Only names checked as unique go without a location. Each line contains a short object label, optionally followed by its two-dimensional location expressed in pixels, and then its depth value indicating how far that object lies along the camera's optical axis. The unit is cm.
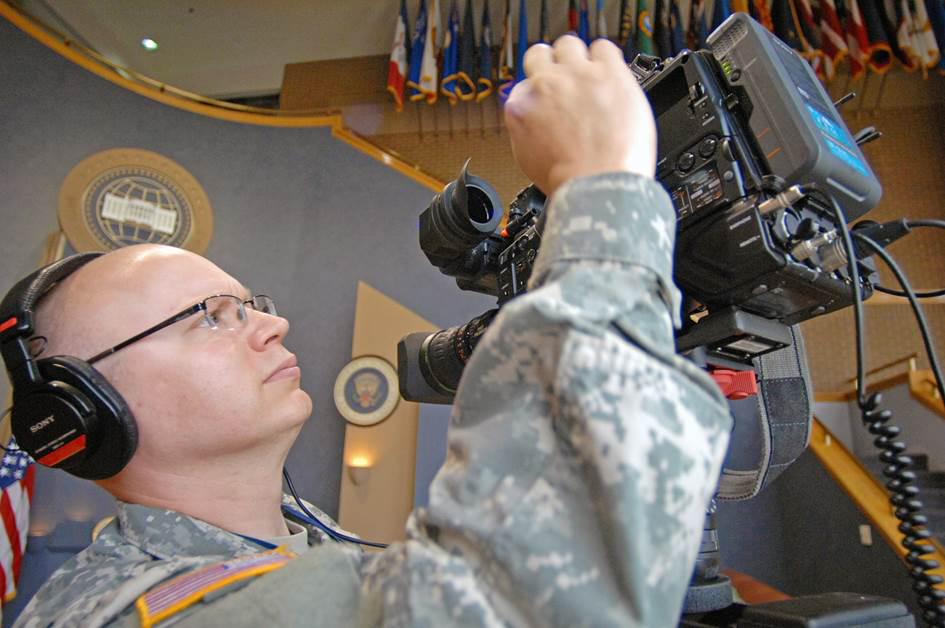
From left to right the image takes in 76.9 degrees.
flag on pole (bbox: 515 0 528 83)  514
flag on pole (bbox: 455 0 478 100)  535
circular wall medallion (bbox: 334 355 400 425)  362
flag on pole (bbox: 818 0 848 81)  483
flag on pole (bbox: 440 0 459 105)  533
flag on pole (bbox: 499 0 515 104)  524
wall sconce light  348
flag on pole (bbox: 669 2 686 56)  516
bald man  37
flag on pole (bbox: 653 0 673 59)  525
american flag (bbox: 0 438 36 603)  269
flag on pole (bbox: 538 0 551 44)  531
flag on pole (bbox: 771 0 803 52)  492
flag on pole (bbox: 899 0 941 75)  473
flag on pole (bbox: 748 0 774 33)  484
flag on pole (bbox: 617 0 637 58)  531
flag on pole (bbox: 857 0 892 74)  487
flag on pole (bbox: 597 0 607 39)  518
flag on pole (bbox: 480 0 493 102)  530
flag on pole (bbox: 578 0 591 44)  526
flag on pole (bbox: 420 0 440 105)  534
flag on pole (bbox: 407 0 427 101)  538
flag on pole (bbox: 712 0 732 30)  492
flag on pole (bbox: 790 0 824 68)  488
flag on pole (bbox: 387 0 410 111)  541
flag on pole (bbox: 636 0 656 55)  520
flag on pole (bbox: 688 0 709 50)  512
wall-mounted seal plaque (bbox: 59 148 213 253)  333
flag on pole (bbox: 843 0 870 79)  487
